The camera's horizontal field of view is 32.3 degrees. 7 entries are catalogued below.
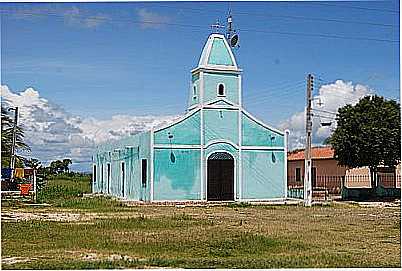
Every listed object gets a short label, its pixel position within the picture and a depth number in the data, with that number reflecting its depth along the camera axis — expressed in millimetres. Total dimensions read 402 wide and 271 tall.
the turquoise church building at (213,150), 29203
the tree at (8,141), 34531
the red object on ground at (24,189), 31734
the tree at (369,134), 31188
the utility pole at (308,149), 27547
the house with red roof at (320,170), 42000
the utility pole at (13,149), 33612
